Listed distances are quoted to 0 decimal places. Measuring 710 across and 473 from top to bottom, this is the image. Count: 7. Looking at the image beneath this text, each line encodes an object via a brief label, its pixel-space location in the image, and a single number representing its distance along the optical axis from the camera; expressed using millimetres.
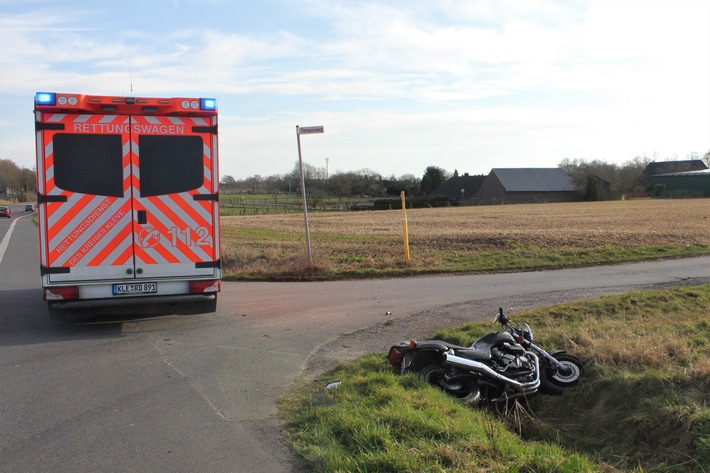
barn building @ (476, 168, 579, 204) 100812
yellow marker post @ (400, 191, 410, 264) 16227
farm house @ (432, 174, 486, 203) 105000
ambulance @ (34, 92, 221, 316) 8094
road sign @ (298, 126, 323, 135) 13906
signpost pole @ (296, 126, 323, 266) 13958
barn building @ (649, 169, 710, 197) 105312
